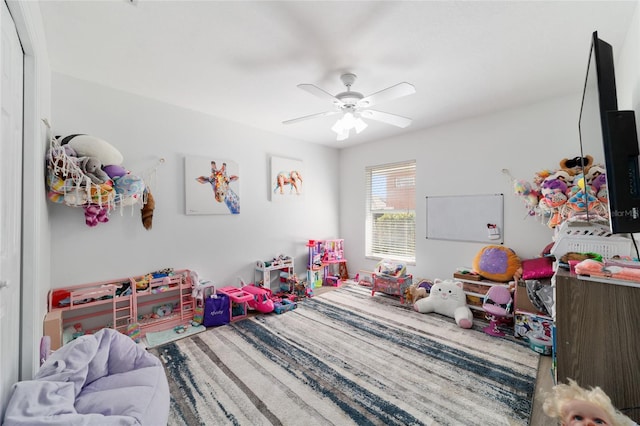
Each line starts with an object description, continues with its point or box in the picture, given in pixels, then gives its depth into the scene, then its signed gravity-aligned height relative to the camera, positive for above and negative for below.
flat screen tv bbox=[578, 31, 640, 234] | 1.12 +0.27
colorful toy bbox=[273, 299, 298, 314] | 3.08 -1.07
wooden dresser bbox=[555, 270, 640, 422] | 1.19 -0.58
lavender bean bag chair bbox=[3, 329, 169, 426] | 0.90 -0.73
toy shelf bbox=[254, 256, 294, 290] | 3.53 -0.70
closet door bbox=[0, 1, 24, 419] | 0.96 +0.08
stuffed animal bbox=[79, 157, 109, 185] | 2.00 +0.37
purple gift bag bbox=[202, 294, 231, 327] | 2.73 -0.98
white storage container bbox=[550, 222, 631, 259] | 1.85 -0.22
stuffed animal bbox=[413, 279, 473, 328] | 2.89 -0.95
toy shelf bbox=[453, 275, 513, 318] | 2.85 -0.85
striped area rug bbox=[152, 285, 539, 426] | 1.56 -1.14
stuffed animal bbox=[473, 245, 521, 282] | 2.80 -0.52
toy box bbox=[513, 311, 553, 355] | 2.15 -1.01
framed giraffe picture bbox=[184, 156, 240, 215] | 2.98 +0.37
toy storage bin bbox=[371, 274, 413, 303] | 3.41 -0.90
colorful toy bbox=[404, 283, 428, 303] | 3.23 -0.96
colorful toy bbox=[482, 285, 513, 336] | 2.51 -0.90
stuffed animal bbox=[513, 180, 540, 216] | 2.56 +0.20
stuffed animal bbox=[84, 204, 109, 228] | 2.25 +0.03
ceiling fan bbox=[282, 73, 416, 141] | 1.92 +0.90
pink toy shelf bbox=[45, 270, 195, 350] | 2.18 -0.81
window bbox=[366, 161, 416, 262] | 3.96 +0.06
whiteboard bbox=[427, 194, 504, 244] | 3.11 -0.05
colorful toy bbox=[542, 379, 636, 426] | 1.04 -0.79
